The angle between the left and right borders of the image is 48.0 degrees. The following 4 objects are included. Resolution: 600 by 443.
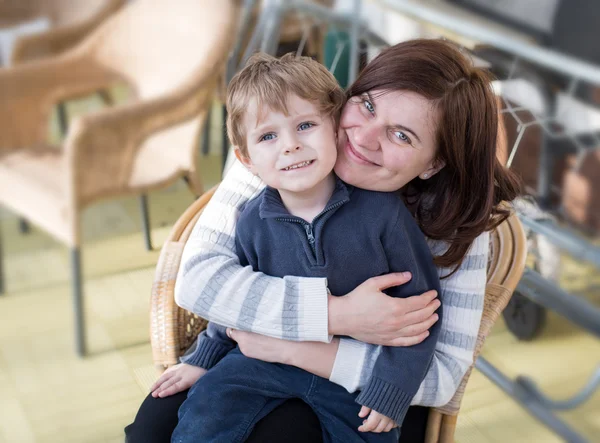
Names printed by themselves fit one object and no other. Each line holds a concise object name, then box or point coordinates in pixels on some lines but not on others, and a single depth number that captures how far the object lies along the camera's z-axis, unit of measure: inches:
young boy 34.7
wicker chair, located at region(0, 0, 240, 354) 55.6
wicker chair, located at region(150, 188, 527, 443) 40.1
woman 36.1
